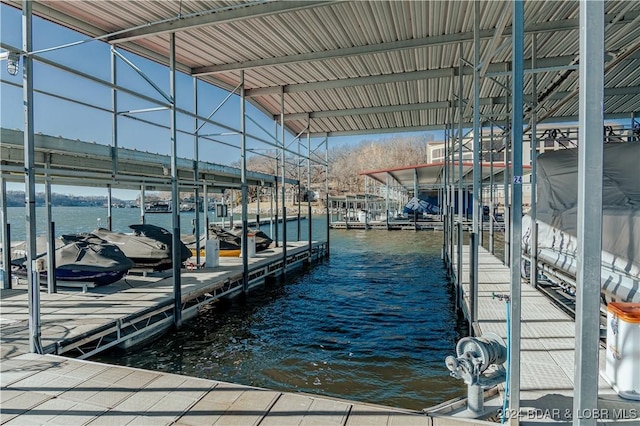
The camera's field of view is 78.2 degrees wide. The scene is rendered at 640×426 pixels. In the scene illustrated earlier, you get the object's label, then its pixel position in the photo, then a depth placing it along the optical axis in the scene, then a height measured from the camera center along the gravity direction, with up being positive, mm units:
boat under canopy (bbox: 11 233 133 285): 8289 -1251
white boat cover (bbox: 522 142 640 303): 5801 -325
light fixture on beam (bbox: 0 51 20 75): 4654 +1712
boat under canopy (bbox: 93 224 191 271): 10242 -1163
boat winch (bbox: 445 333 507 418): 3479 -1452
